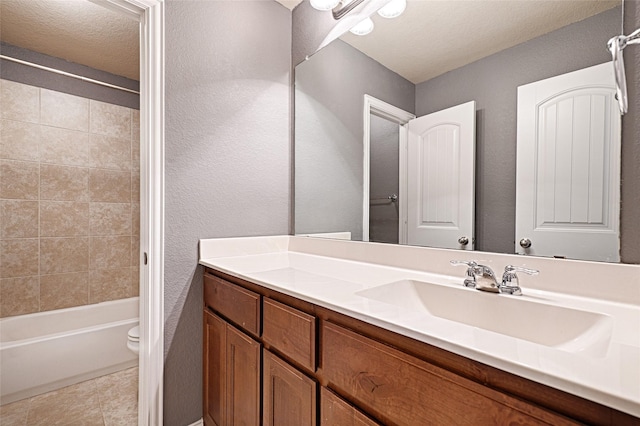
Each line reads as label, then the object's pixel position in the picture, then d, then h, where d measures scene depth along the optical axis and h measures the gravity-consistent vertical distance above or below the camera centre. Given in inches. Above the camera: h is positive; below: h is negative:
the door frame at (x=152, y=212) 53.4 -0.6
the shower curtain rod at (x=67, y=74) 82.1 +39.8
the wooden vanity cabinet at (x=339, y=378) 19.1 -14.9
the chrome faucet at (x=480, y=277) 34.0 -7.8
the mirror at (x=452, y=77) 35.2 +19.5
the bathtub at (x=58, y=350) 70.4 -36.4
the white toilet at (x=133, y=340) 69.6 -31.0
